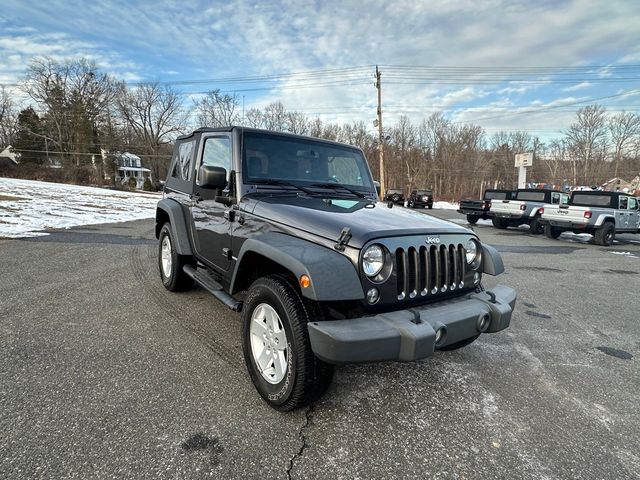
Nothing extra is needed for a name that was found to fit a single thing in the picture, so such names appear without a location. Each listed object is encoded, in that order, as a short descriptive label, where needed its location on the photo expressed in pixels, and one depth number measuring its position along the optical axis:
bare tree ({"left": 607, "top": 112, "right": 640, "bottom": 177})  59.06
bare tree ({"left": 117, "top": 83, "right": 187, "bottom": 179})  51.69
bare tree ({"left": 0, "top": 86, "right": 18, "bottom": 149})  53.49
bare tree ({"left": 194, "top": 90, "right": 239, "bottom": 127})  53.94
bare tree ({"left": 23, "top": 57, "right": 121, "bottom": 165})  44.88
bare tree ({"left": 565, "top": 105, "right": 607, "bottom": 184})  58.44
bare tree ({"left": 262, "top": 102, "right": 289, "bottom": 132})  53.50
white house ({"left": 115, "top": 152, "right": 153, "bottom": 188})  47.76
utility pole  32.27
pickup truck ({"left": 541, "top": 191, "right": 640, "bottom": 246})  12.52
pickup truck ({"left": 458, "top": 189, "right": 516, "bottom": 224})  16.55
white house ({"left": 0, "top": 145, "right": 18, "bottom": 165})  37.91
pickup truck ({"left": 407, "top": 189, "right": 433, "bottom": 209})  33.22
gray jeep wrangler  2.14
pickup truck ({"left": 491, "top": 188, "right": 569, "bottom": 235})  14.99
